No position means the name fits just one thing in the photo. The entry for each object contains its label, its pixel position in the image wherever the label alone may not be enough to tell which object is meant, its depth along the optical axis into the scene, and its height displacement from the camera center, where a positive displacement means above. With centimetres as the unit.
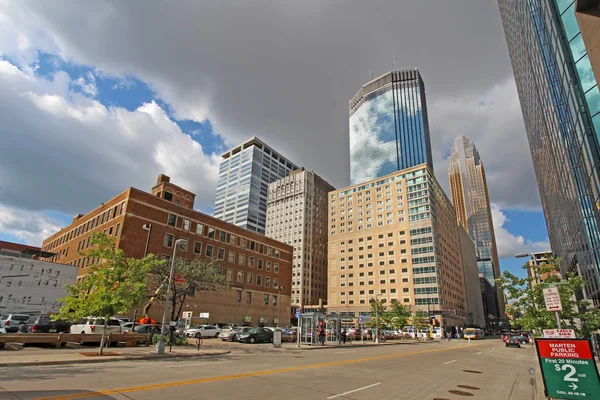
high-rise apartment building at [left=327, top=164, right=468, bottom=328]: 9756 +2026
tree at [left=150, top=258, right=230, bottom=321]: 3098 +281
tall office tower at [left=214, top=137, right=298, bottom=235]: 16175 +6288
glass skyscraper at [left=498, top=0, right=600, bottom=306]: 1991 +1422
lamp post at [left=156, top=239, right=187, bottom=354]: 1933 -216
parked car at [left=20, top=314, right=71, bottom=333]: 2442 -163
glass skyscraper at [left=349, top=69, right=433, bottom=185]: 16862 +9541
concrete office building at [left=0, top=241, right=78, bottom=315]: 4419 +261
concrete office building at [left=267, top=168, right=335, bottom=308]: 13062 +3567
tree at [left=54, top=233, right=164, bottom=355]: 1794 +95
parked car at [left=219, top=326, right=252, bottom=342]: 3462 -273
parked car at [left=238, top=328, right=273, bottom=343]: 3361 -266
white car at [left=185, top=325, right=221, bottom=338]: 3597 -255
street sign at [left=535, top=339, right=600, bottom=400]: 784 -124
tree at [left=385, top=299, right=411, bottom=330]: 6444 -73
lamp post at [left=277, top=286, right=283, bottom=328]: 6454 +83
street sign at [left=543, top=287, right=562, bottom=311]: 1220 +60
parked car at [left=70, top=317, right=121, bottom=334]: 2598 -165
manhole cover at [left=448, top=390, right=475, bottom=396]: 1074 -250
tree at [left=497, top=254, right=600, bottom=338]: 1722 +65
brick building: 4522 +959
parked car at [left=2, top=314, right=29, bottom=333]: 2716 -163
